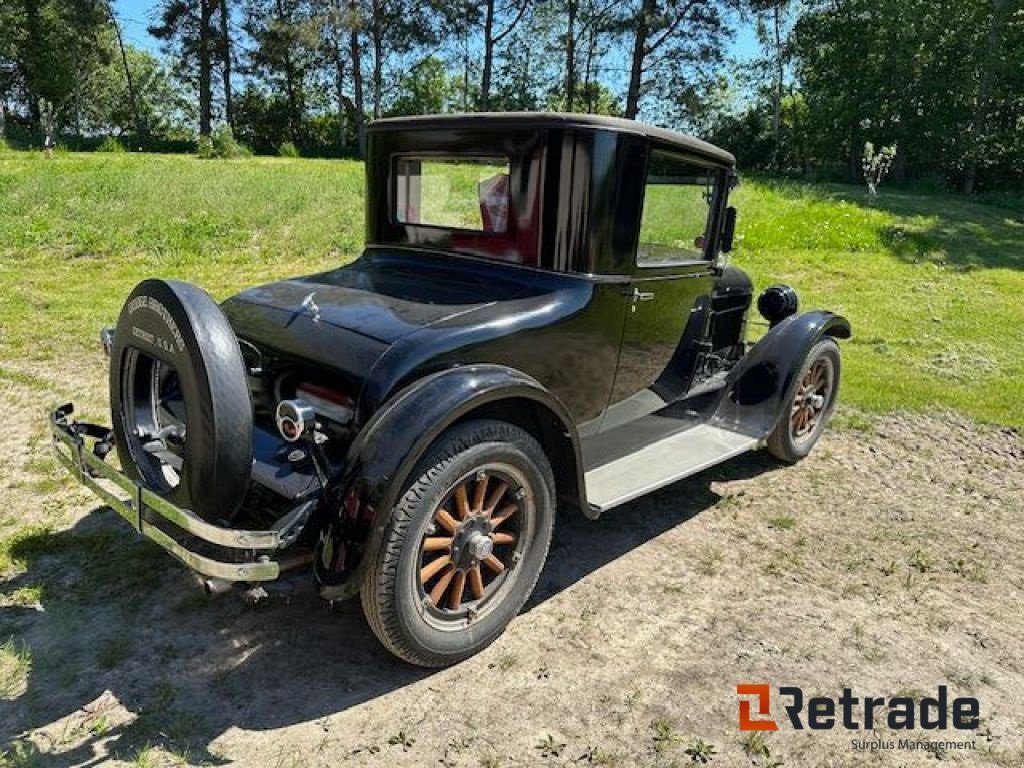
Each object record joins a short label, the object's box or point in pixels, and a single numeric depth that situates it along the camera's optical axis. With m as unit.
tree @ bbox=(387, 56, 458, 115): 41.16
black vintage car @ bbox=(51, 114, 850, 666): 2.46
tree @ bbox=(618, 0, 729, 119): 29.23
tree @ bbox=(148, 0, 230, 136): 31.36
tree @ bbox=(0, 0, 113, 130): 32.25
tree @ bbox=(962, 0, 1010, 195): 23.39
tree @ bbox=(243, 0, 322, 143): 29.44
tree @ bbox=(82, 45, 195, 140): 46.25
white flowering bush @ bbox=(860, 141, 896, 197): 17.13
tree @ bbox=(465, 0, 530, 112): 31.83
